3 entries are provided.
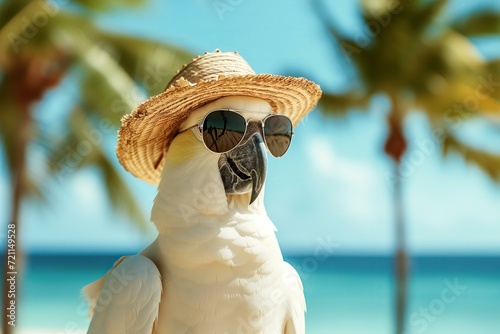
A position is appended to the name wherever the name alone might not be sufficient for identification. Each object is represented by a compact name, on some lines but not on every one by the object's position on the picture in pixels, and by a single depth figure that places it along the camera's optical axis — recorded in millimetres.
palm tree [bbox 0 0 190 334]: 7324
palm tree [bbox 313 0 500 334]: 10078
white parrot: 1943
